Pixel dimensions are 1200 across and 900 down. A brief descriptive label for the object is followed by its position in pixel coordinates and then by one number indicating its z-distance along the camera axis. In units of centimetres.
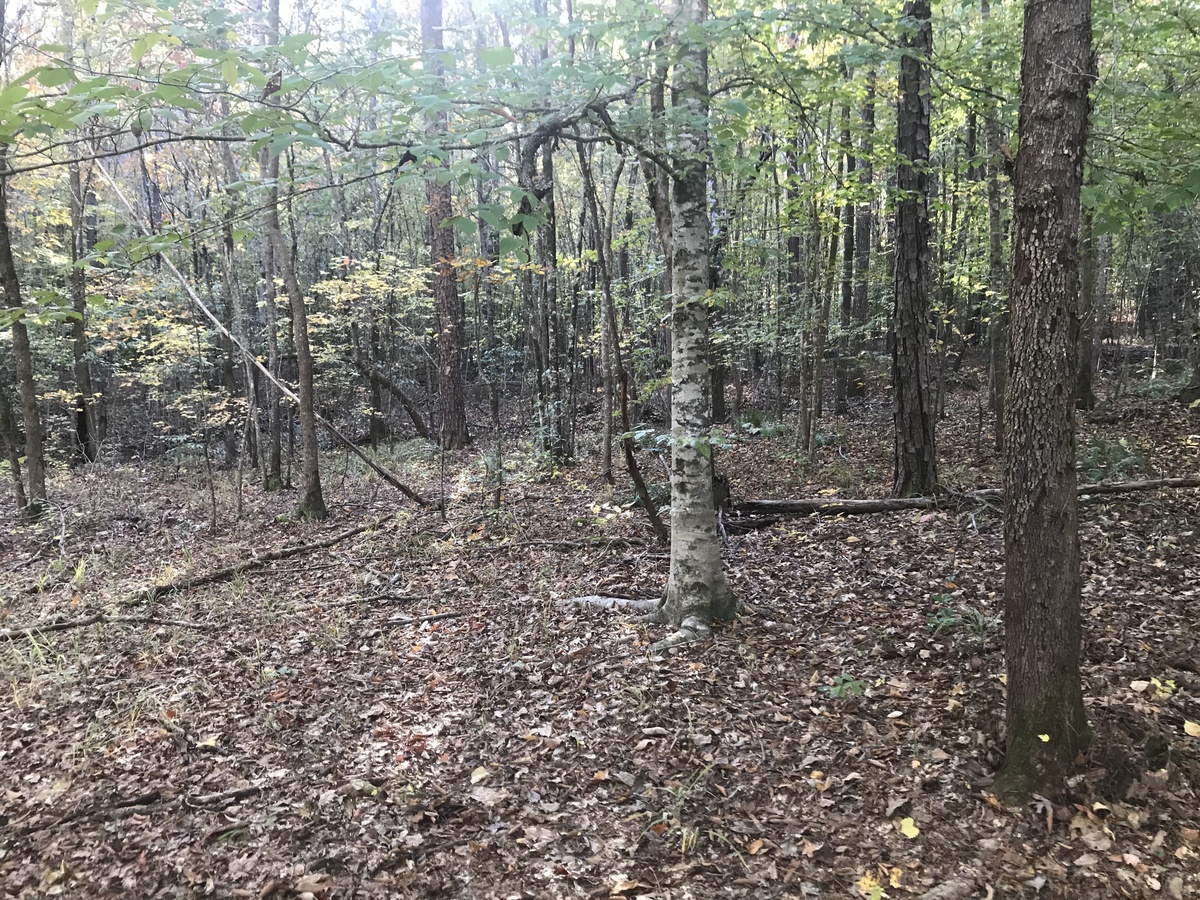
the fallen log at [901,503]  686
